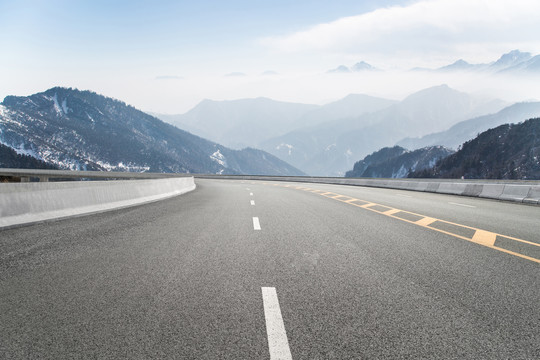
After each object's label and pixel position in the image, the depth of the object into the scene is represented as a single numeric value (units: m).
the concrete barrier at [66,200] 8.41
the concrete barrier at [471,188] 16.38
